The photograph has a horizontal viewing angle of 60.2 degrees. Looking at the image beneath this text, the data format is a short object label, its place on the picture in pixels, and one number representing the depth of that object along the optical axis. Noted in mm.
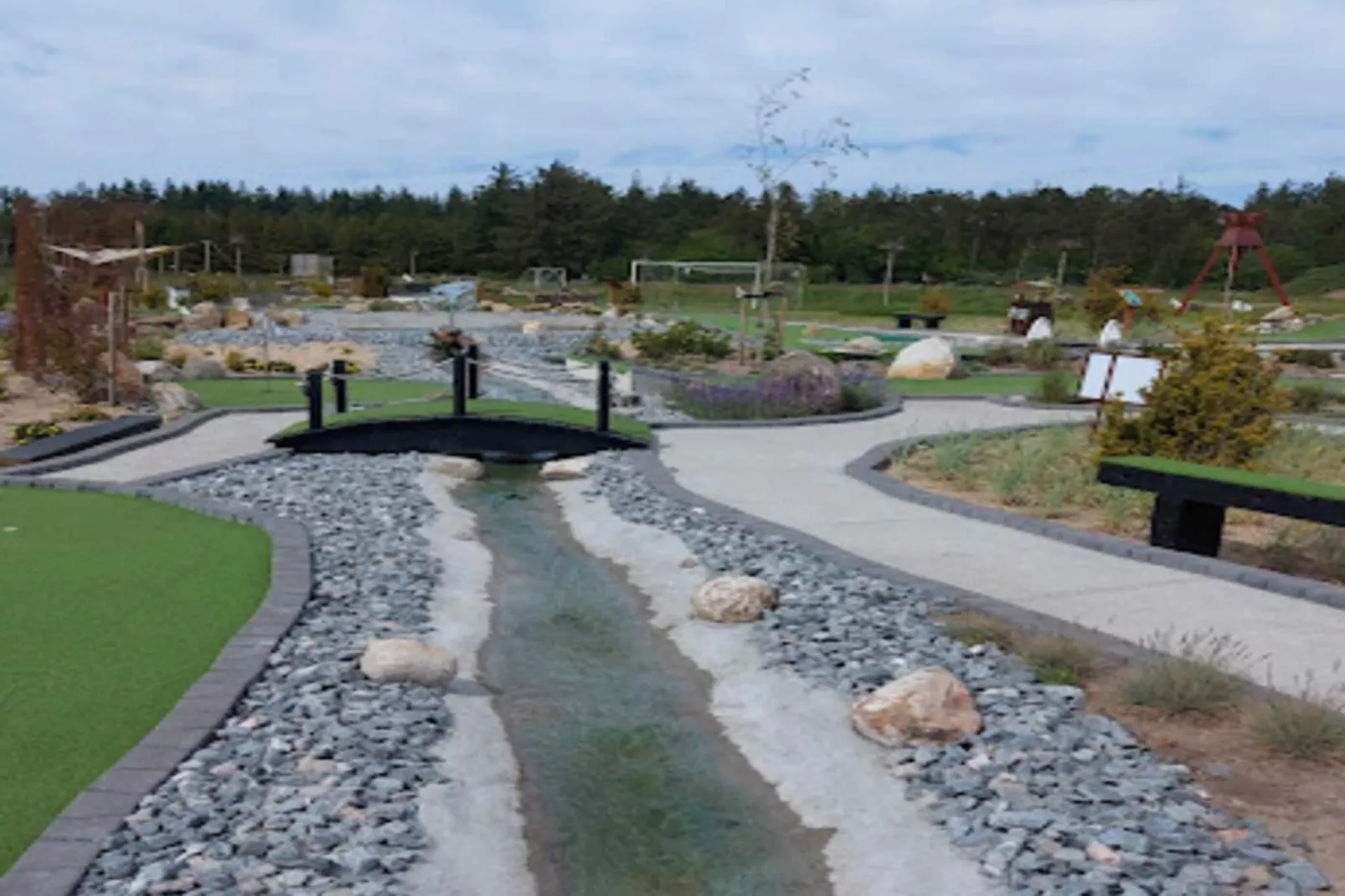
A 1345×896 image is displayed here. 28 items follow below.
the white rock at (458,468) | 9266
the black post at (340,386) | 10916
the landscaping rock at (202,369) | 14905
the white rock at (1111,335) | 18041
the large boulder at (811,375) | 12234
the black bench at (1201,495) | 5512
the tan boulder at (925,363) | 16547
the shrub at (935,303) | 31469
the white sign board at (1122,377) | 8398
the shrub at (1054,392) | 13359
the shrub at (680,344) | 18406
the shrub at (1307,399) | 13016
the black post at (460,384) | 9773
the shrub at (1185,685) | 3898
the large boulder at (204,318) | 23586
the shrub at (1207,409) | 7484
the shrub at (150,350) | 16025
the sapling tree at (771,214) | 17172
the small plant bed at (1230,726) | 3215
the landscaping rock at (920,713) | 3908
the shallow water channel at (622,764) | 3344
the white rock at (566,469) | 9148
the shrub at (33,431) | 9266
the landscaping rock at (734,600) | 5328
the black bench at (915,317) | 26841
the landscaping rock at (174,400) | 11453
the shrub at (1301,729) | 3529
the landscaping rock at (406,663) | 4387
